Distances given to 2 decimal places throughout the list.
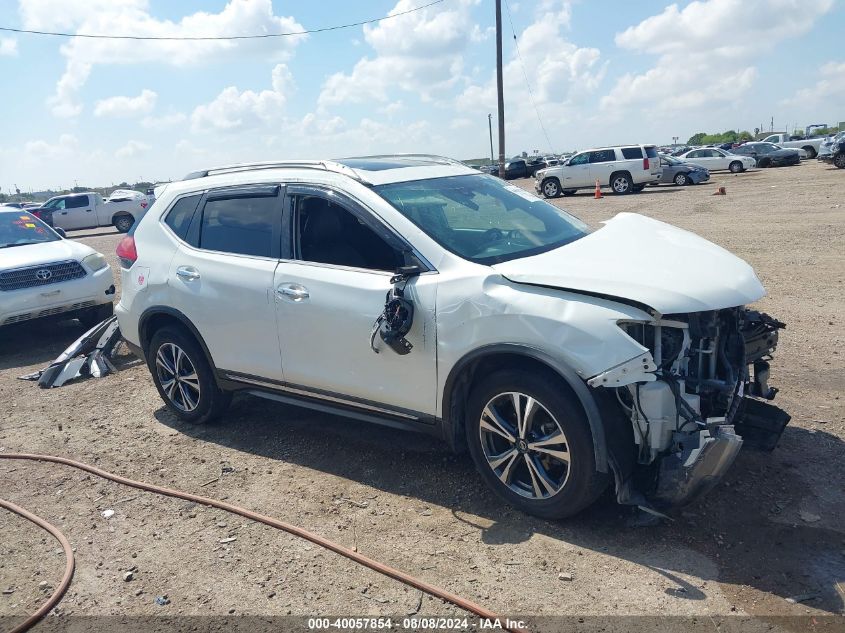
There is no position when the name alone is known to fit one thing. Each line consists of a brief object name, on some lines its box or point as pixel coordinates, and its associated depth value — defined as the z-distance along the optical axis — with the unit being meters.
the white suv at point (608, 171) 26.12
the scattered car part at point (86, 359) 7.12
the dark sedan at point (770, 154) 35.41
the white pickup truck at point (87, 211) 27.36
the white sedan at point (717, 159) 34.22
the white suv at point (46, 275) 8.24
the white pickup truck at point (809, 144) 39.47
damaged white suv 3.35
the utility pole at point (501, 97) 30.27
